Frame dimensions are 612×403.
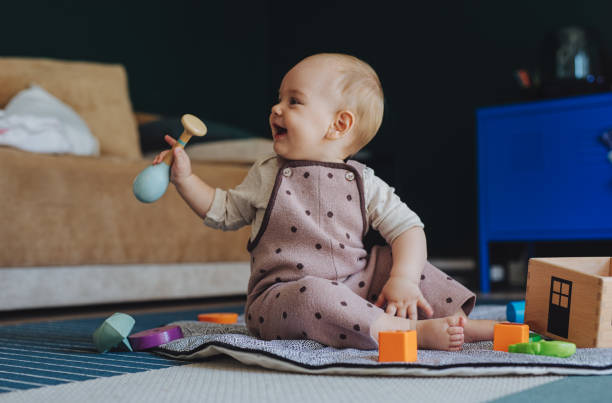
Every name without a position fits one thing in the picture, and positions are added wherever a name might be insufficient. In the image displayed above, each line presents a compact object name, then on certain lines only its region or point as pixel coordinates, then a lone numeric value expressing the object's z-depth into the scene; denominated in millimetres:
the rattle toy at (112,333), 962
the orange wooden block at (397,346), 805
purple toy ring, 1000
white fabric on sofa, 1677
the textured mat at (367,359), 771
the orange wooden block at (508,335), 920
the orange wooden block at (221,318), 1309
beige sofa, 1551
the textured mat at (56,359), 790
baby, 1017
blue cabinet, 2117
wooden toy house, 891
